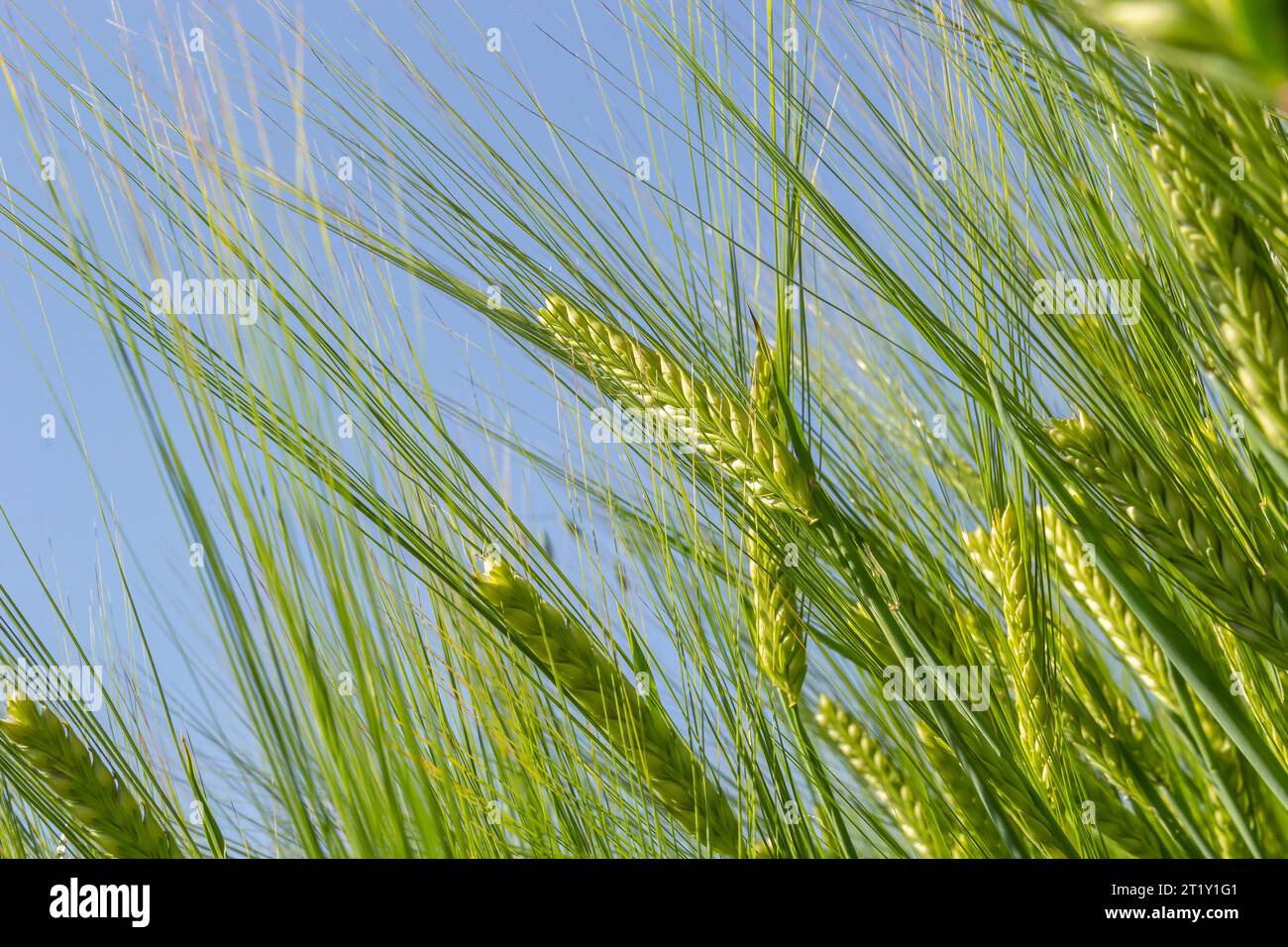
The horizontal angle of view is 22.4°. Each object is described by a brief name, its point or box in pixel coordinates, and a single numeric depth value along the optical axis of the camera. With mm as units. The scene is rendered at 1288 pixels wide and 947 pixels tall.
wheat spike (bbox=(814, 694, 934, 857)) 785
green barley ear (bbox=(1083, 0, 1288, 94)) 277
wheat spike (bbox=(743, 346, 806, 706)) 710
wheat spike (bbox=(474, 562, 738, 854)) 697
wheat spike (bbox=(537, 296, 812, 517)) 698
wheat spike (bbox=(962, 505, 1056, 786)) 700
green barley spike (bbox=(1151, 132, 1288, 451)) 543
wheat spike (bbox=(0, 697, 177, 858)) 683
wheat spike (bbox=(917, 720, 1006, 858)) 721
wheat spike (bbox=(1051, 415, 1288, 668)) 663
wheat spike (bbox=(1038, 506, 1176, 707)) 742
